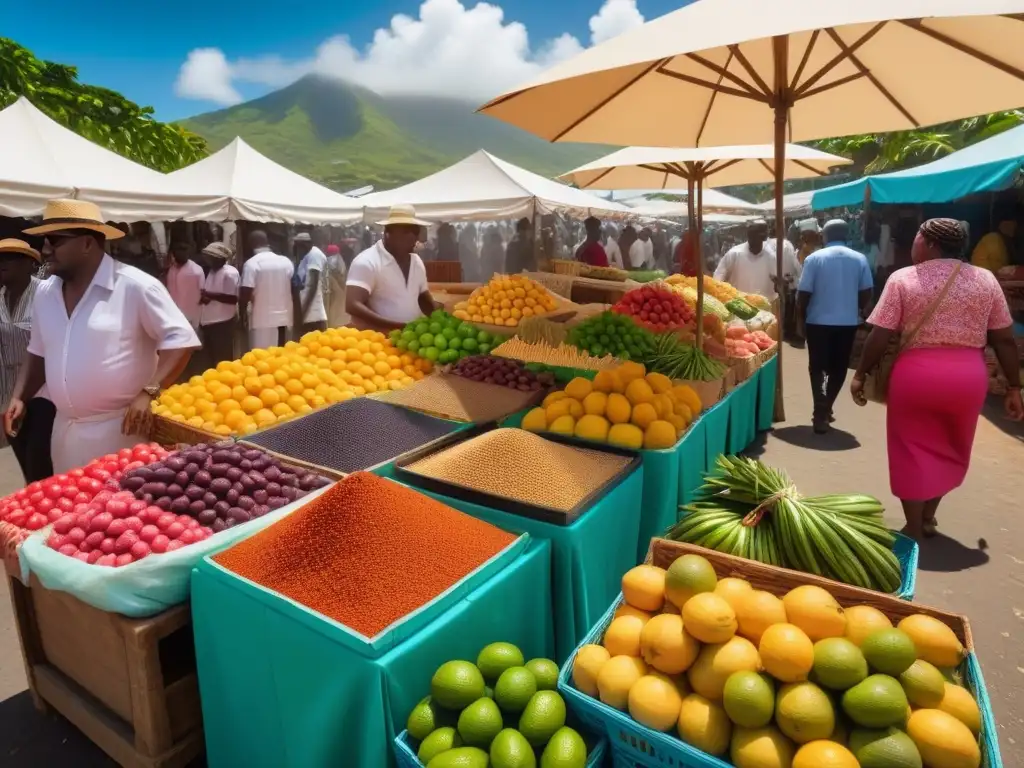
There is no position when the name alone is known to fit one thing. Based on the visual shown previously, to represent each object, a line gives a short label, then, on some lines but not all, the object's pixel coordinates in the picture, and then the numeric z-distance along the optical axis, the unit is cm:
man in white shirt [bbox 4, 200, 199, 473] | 281
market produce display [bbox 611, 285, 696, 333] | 527
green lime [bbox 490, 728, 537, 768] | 143
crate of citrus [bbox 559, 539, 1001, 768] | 136
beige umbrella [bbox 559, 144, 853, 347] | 597
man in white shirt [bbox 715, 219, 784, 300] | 823
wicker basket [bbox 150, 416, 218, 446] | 308
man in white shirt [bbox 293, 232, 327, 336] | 932
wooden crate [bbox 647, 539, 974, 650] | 168
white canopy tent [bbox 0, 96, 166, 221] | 565
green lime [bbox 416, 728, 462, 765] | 151
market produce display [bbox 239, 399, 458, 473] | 281
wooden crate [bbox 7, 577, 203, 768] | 193
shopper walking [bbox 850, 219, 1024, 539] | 338
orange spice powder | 172
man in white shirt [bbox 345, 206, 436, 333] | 473
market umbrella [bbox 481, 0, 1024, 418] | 192
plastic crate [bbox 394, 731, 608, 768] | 154
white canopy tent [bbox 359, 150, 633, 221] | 962
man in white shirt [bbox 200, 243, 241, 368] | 742
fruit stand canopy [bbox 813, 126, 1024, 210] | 738
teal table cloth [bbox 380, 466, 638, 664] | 219
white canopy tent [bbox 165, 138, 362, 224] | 795
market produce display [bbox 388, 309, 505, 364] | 423
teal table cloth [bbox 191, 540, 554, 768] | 159
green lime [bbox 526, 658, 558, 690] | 169
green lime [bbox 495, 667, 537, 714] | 159
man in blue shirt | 596
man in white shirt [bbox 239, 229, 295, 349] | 746
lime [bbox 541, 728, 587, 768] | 146
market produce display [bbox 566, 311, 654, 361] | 438
